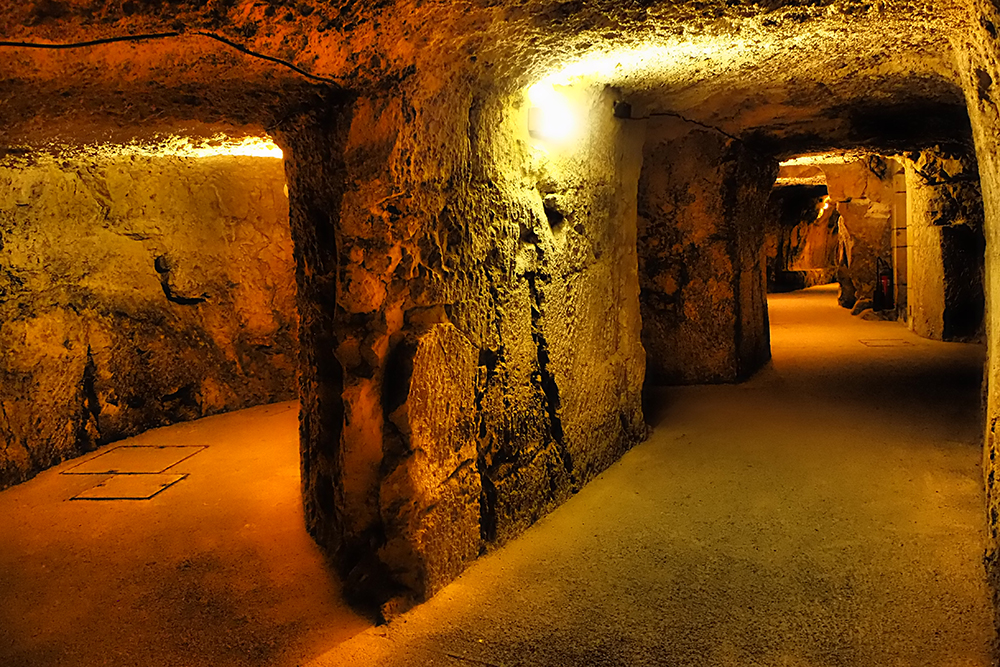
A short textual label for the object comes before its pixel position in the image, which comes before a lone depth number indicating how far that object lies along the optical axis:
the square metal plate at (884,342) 7.55
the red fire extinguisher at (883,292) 10.66
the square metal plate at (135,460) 4.46
